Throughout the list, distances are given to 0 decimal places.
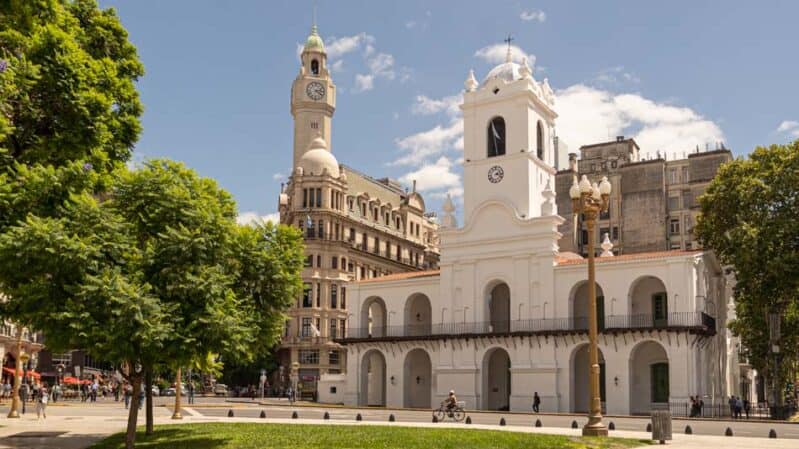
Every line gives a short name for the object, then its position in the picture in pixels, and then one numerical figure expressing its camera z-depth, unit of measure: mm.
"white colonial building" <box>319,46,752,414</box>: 45688
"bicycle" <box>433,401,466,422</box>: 34000
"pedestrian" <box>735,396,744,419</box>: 43641
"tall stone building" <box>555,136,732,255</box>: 83938
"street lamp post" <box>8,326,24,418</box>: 33969
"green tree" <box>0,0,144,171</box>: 18766
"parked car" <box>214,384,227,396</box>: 76812
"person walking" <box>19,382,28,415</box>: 37281
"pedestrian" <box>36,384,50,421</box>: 33000
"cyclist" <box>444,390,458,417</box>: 34169
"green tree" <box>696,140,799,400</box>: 45062
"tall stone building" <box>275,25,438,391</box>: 76625
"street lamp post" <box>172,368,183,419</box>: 33688
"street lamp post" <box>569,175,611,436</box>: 23609
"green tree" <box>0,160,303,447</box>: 17438
